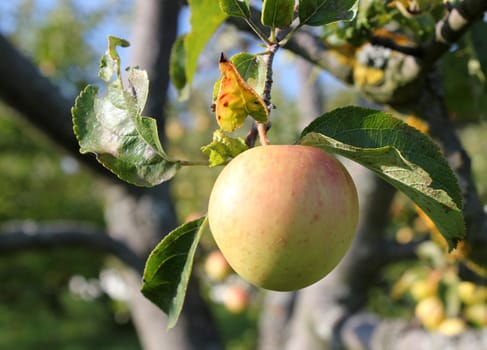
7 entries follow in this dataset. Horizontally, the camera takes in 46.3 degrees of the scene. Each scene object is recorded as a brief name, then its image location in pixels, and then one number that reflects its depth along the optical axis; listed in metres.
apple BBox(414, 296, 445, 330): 1.63
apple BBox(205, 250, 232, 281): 2.66
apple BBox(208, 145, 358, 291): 0.44
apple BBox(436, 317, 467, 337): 1.54
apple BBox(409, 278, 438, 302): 1.75
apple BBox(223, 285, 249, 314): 3.51
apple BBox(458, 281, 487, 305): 1.67
